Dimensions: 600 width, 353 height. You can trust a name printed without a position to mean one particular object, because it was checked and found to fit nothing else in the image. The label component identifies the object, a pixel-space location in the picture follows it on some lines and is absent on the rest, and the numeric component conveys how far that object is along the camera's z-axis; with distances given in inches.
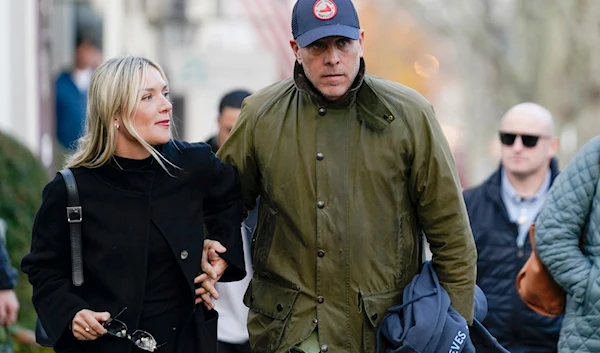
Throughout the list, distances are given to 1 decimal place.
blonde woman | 317.9
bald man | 451.7
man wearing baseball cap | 329.6
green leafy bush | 564.9
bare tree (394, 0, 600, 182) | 1838.3
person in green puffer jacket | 356.7
